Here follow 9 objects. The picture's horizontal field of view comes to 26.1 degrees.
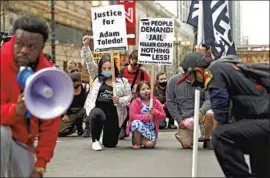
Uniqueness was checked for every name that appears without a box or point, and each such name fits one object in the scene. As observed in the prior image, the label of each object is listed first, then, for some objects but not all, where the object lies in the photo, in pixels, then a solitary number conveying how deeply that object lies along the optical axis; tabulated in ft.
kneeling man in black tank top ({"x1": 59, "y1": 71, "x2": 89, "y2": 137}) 36.65
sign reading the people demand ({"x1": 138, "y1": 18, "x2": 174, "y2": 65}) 32.42
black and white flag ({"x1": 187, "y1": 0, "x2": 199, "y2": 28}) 25.59
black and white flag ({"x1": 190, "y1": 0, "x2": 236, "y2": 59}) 22.80
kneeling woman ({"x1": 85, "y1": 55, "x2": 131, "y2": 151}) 30.65
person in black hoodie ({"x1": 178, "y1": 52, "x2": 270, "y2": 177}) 16.37
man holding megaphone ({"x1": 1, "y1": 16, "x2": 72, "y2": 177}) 11.89
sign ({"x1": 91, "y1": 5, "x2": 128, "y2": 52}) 33.37
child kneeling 30.55
